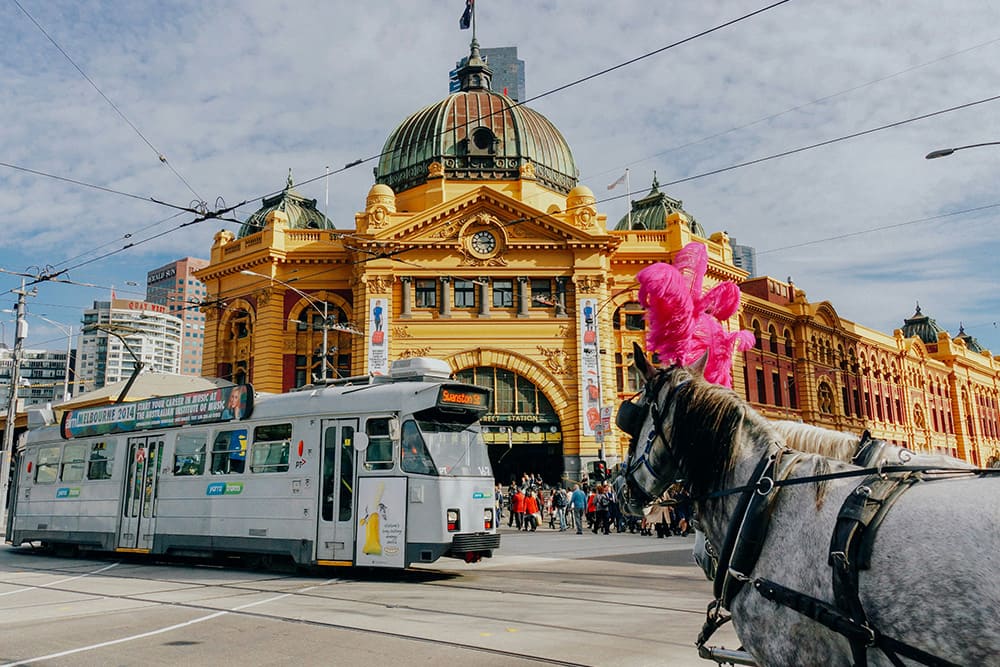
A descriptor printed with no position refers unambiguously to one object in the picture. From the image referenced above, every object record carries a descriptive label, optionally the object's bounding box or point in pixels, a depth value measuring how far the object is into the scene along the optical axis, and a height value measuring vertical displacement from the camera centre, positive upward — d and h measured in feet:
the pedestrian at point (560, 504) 96.48 -1.84
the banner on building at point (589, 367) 120.78 +18.92
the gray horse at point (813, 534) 9.18 -0.64
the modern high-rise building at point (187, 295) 465.06 +120.60
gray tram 44.32 +1.16
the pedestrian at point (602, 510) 90.02 -2.43
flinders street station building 123.13 +34.05
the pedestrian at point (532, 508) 95.96 -2.18
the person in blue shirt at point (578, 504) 90.02 -1.70
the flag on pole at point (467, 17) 153.89 +93.26
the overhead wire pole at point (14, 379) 90.48 +14.80
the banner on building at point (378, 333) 121.70 +24.64
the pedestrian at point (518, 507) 96.89 -2.12
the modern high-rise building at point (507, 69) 541.54 +291.90
